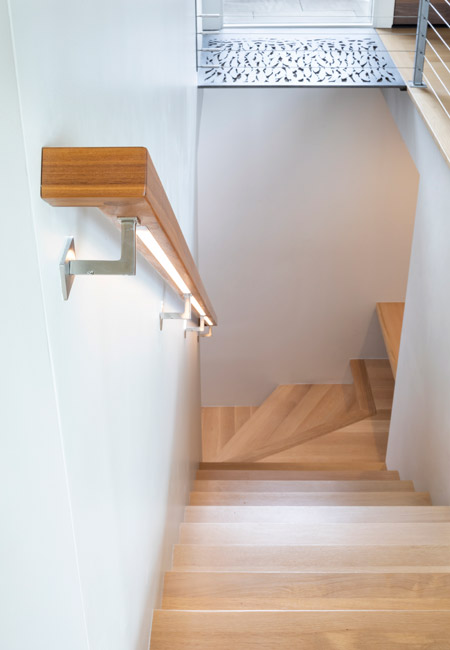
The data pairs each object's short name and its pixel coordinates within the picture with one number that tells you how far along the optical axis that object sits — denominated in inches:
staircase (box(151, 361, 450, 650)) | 80.7
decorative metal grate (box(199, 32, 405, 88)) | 167.2
